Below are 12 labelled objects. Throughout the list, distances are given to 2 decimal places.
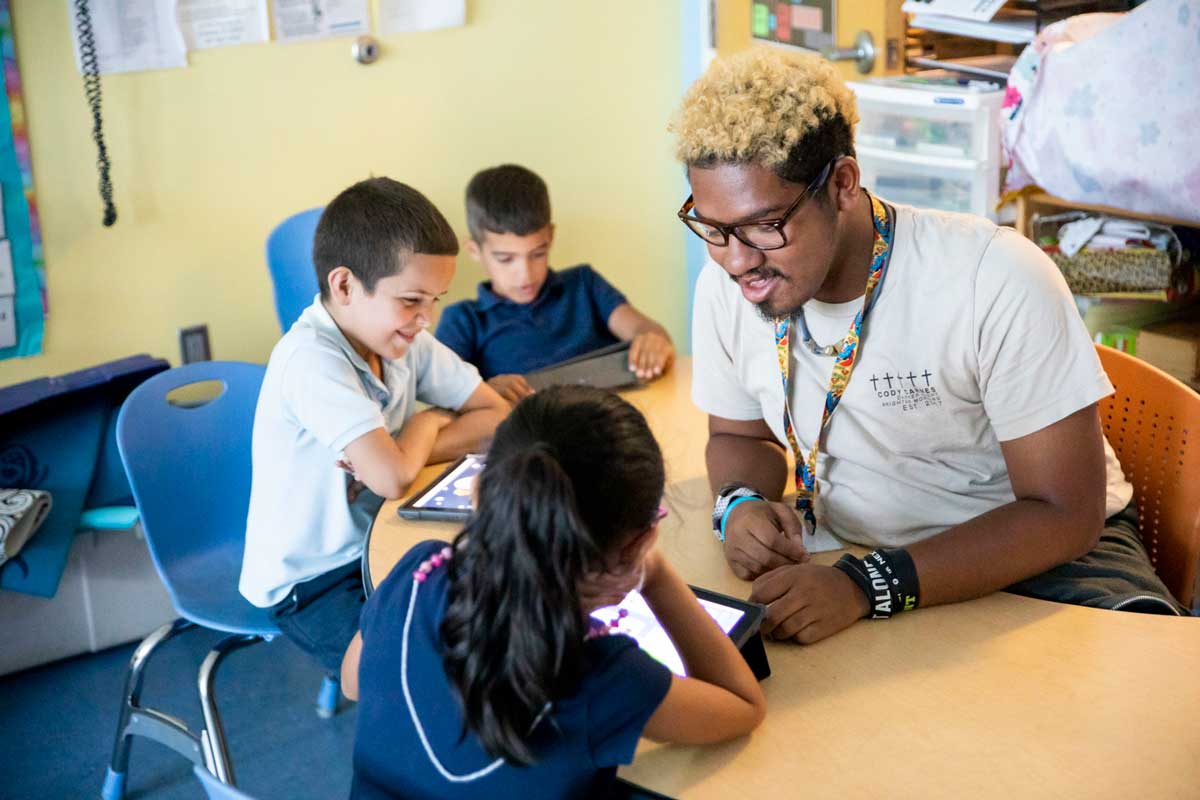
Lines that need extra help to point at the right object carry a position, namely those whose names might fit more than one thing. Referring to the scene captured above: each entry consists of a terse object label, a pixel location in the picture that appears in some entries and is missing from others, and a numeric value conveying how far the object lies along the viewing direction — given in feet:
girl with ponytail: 3.20
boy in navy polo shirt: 8.57
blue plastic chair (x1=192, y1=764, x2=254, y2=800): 3.05
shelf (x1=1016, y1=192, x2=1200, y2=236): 8.55
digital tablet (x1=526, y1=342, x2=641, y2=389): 7.39
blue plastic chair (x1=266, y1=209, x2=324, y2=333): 9.31
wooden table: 3.51
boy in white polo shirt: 5.95
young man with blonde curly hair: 4.53
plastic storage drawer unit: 8.93
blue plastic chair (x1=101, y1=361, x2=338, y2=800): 6.41
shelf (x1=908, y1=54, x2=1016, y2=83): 9.30
